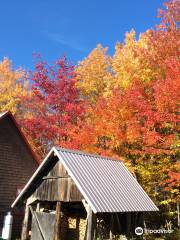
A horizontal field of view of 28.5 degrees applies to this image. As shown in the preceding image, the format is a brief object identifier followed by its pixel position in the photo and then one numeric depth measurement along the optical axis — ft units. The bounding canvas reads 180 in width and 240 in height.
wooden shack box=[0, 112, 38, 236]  82.64
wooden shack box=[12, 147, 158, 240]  55.11
